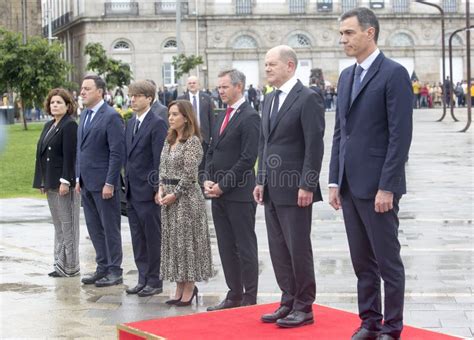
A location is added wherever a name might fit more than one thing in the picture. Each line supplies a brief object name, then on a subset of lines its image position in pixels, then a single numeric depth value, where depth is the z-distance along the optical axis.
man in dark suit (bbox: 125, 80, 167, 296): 10.84
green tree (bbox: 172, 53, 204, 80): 53.56
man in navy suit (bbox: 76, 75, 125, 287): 11.38
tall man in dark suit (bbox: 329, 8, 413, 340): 7.36
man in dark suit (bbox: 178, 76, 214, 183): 16.86
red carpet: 7.77
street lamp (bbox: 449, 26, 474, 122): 43.70
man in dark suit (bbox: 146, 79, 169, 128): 11.54
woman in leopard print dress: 10.18
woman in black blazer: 11.93
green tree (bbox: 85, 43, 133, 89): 50.72
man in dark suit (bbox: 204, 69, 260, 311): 9.66
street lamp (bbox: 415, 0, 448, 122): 47.16
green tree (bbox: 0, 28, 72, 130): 49.03
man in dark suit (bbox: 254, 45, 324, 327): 8.39
